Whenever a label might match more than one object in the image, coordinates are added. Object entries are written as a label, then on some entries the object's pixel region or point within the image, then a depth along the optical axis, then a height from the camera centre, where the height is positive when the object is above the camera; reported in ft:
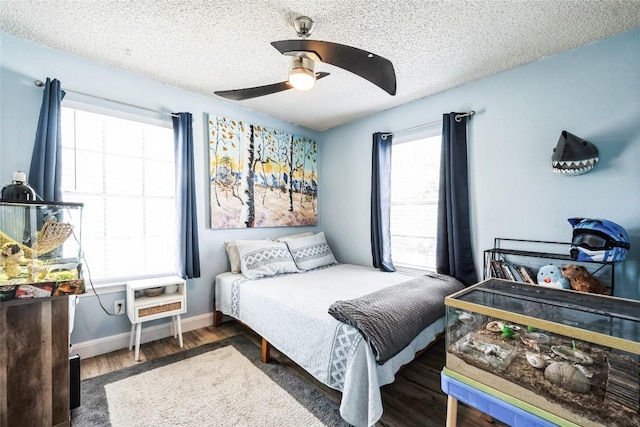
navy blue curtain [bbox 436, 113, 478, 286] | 7.99 +0.38
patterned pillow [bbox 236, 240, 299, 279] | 8.87 -1.55
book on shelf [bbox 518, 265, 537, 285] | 6.56 -1.65
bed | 4.70 -2.61
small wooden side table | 7.13 -2.43
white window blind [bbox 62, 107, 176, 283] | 7.18 +0.87
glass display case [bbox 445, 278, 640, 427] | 3.00 -1.92
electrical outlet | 7.54 -2.61
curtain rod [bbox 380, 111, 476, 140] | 8.01 +3.07
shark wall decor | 5.88 +1.30
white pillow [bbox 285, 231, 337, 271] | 10.25 -1.53
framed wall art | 9.48 +1.65
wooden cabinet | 4.21 -2.44
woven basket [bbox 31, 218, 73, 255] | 4.53 -0.29
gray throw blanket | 4.94 -2.16
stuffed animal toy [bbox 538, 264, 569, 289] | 5.97 -1.57
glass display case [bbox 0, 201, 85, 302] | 4.22 -0.53
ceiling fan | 4.45 +2.86
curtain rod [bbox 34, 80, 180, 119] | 6.45 +3.40
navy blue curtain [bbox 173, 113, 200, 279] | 8.38 +0.72
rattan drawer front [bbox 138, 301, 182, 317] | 7.20 -2.65
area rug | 5.05 -3.97
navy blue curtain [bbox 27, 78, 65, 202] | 6.21 +1.67
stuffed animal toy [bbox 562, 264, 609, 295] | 5.60 -1.55
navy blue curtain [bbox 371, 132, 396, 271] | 10.05 +0.70
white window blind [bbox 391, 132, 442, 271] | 9.22 +0.50
